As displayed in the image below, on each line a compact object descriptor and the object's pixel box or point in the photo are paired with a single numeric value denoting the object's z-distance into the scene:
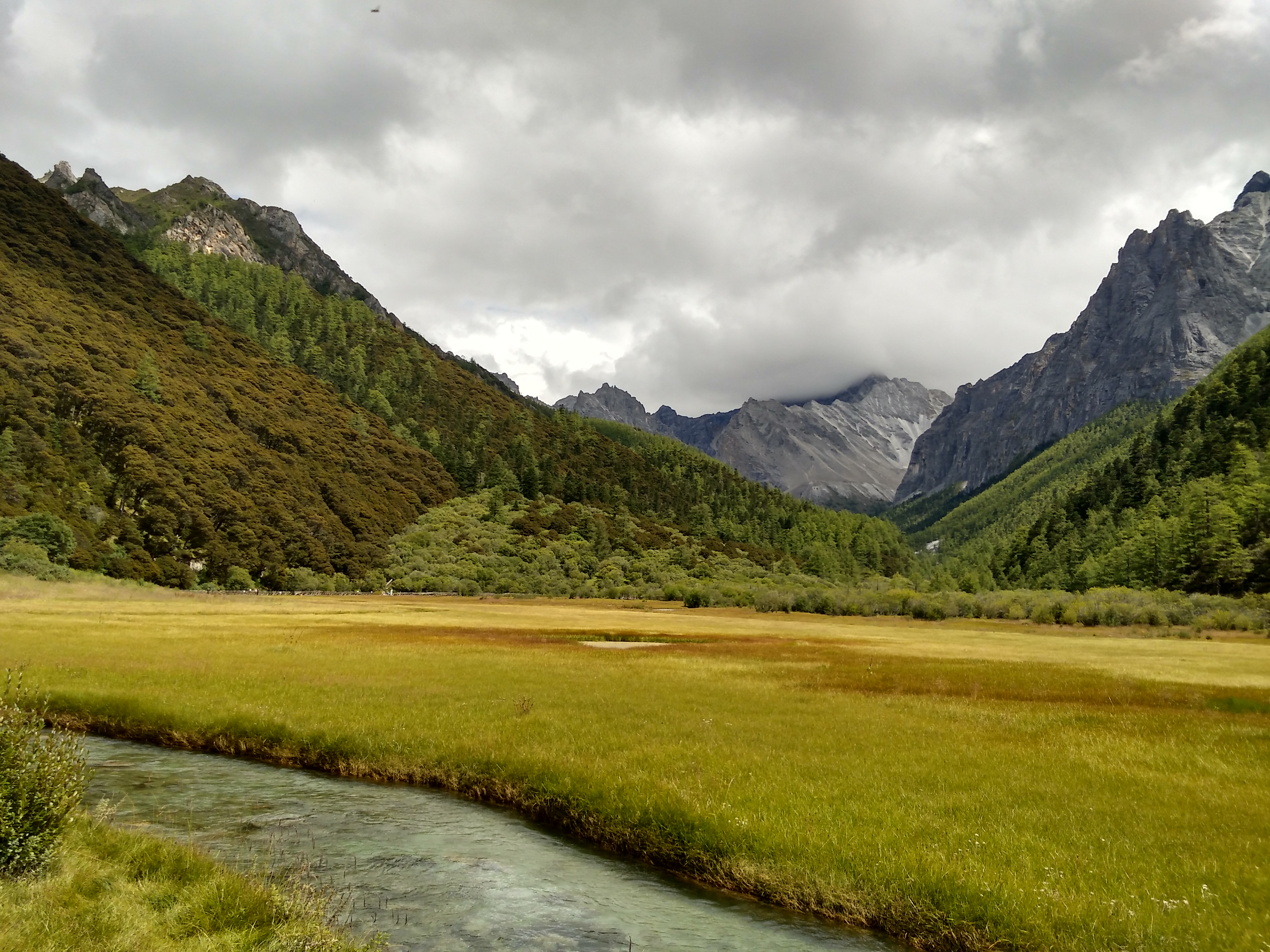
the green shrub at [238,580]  110.75
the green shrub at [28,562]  79.06
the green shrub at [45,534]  84.12
